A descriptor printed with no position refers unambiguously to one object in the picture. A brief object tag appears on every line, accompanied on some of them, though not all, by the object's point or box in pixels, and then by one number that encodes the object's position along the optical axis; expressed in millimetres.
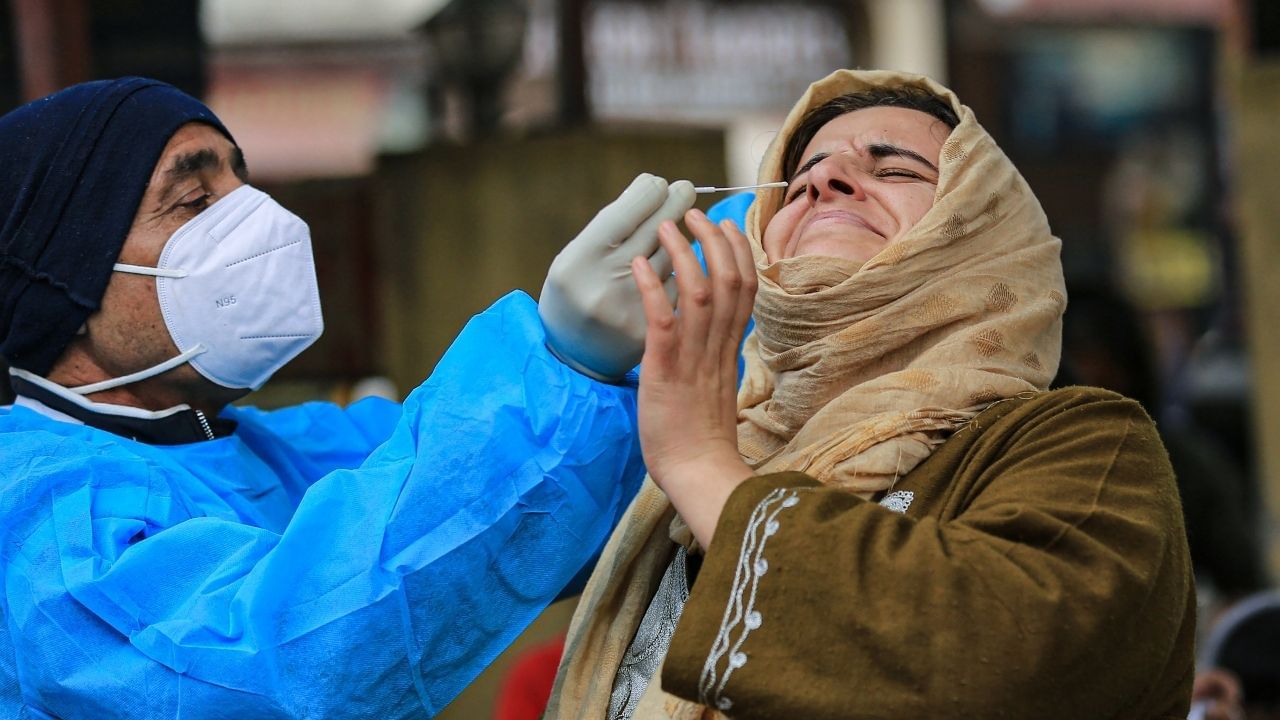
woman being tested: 2100
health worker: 2279
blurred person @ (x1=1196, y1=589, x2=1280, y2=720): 2857
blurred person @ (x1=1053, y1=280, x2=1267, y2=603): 3294
